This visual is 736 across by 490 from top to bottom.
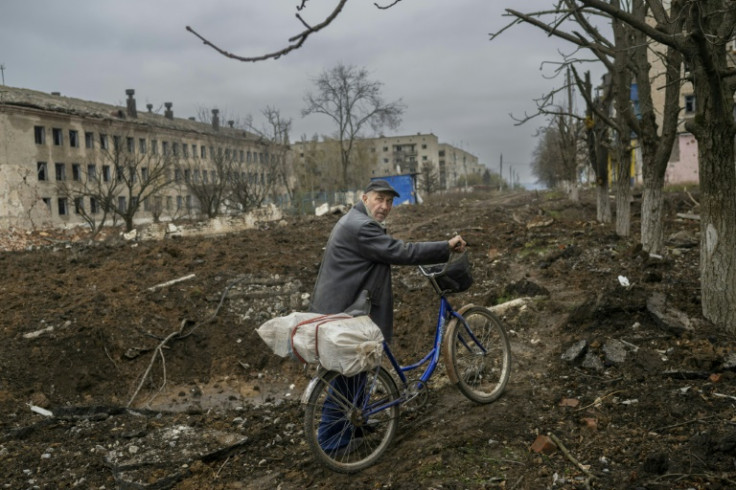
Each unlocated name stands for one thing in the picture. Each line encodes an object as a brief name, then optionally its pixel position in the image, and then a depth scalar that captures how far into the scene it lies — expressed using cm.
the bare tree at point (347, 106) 4566
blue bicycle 433
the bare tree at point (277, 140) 4231
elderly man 443
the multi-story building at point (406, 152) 9149
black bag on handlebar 490
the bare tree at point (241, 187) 3169
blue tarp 4434
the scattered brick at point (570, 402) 495
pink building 4025
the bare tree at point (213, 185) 3102
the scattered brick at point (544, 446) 422
